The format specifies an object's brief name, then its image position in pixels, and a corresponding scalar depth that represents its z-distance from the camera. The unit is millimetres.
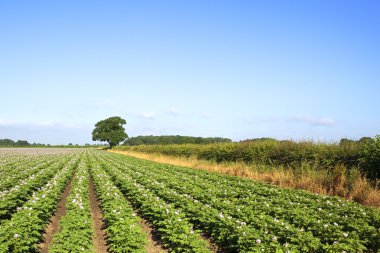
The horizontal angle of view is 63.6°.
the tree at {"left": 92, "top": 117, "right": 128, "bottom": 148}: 106375
